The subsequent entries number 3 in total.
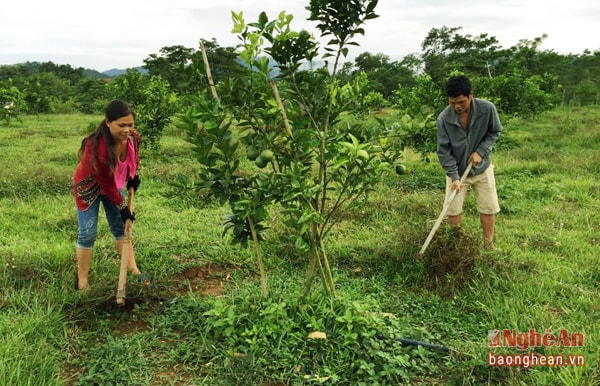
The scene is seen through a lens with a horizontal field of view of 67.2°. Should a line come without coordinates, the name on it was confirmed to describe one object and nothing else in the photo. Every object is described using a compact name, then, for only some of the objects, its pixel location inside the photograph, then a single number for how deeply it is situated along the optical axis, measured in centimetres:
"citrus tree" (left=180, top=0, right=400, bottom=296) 243
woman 314
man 398
